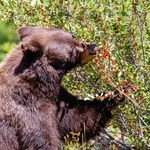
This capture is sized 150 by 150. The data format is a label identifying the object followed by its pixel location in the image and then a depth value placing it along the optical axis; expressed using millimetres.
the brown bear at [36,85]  12937
